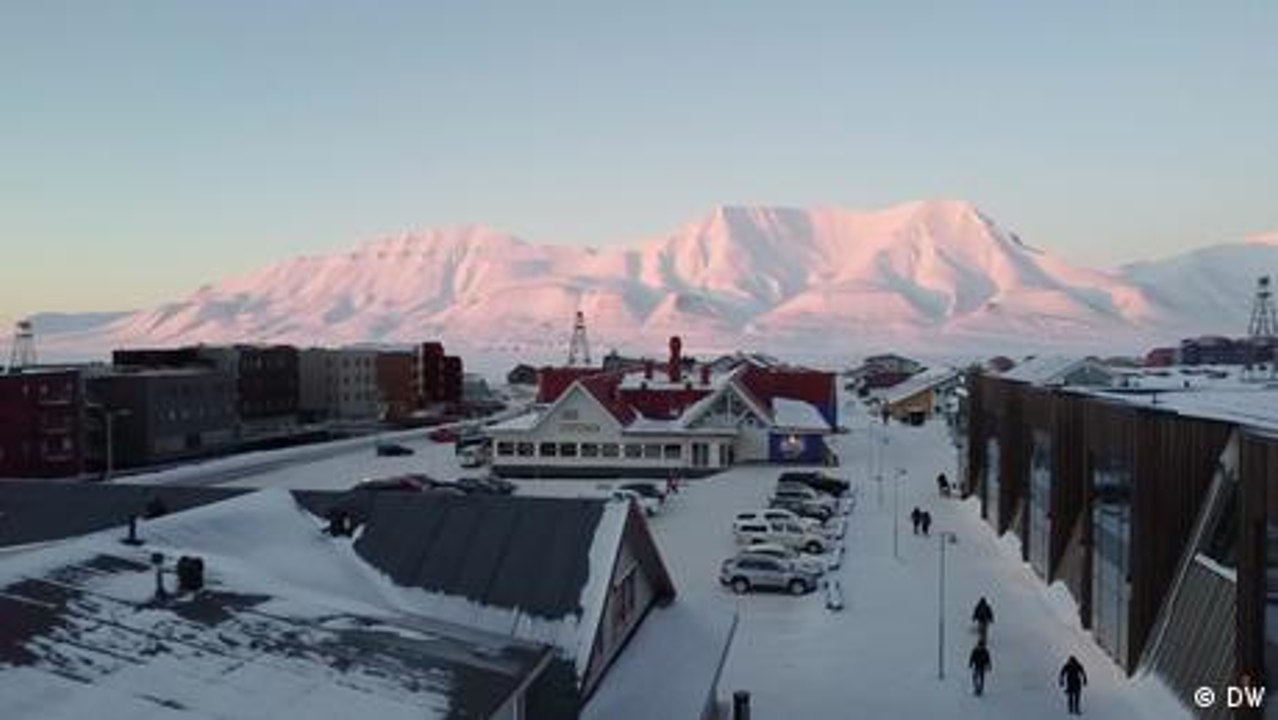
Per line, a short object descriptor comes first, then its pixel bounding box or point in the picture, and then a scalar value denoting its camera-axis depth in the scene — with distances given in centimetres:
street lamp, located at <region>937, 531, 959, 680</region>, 1664
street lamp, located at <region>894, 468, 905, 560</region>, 2616
